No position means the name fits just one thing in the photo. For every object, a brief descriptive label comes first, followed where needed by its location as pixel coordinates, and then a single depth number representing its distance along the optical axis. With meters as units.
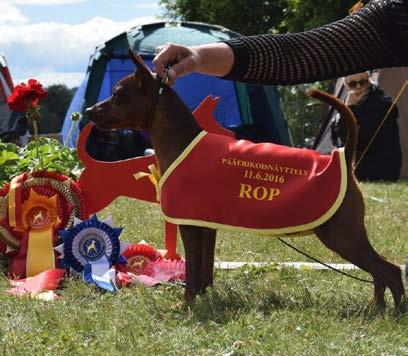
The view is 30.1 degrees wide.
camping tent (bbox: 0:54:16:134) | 9.59
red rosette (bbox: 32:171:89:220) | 3.83
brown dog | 2.77
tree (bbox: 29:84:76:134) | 19.30
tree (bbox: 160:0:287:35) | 19.67
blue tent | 9.83
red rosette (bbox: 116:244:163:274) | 3.64
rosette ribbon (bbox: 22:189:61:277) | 3.61
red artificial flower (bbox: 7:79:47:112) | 3.66
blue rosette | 3.52
